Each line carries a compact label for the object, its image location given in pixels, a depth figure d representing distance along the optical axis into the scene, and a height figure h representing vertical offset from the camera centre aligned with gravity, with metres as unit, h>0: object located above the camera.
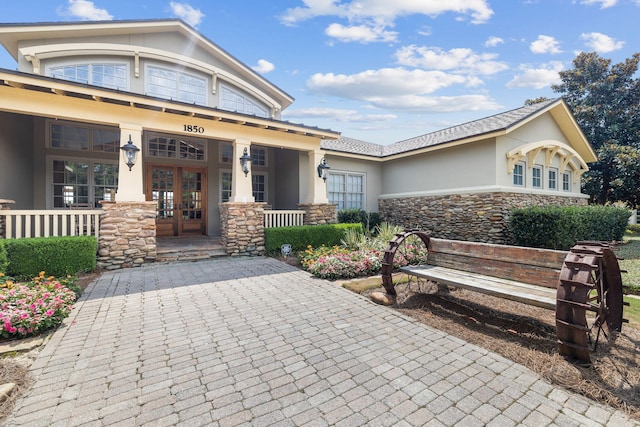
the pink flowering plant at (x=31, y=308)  3.34 -1.22
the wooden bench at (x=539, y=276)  2.77 -0.87
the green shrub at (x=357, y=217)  11.85 -0.23
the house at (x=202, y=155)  7.23 +2.12
